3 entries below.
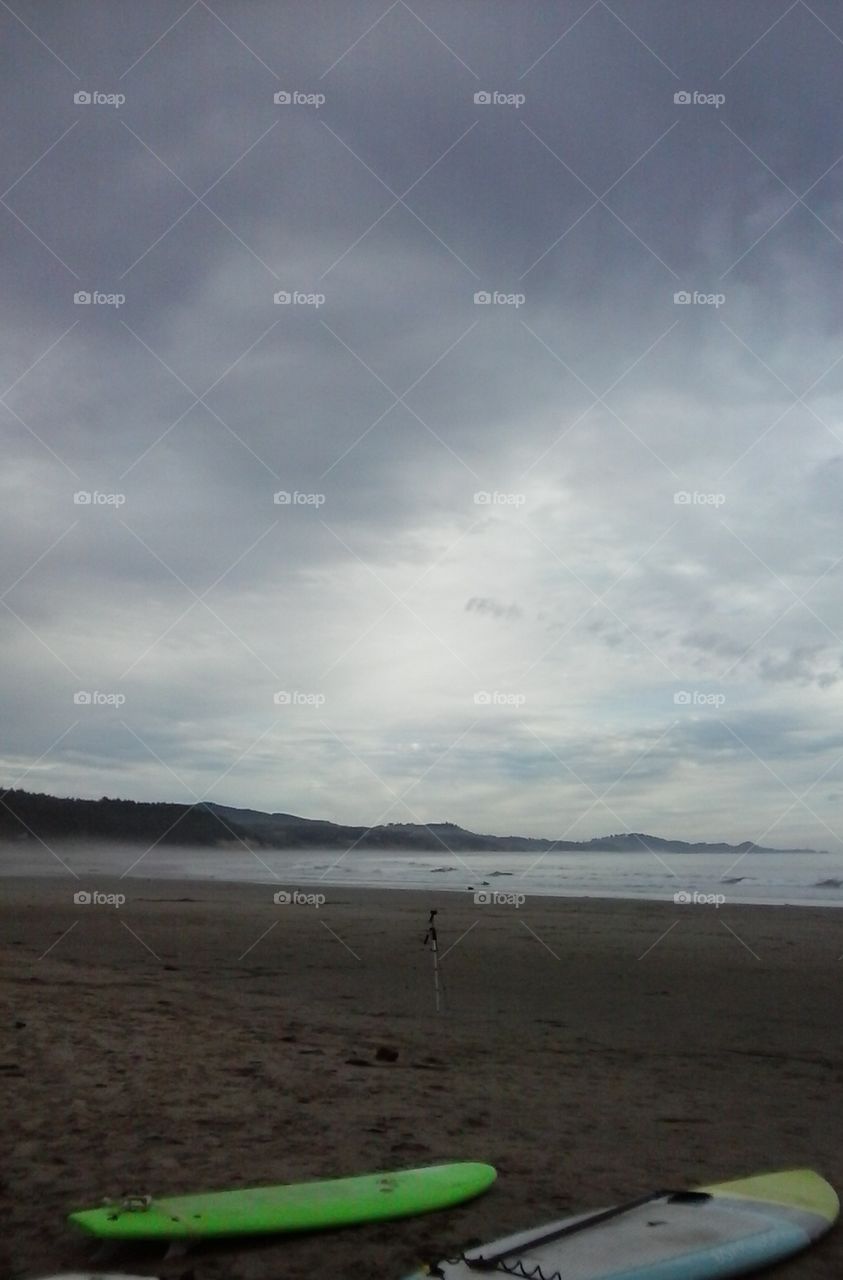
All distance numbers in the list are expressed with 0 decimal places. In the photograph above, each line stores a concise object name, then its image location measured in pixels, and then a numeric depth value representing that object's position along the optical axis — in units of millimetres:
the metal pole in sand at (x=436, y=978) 9452
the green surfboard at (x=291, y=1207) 3811
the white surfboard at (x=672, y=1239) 3643
